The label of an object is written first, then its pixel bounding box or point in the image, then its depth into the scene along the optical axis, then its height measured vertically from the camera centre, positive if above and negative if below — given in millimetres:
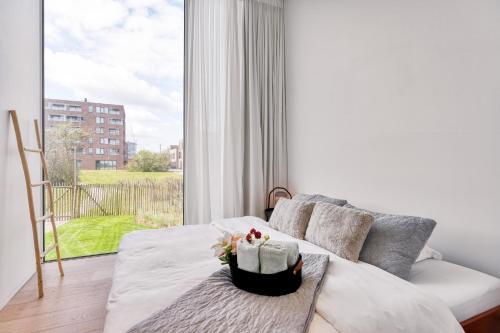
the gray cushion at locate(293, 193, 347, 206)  2387 -274
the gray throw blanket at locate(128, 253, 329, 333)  1035 -574
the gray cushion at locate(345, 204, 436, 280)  1594 -446
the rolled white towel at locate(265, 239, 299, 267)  1374 -416
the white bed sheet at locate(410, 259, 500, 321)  1360 -623
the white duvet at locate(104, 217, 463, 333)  1124 -577
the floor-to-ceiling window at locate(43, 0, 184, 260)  3092 +627
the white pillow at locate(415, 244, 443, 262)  1812 -565
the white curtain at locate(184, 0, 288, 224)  3375 +767
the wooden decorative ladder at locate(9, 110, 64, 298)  2221 -153
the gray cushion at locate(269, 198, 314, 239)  2219 -404
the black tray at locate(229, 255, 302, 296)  1277 -524
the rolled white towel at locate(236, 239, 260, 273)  1328 -424
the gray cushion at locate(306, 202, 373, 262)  1742 -405
